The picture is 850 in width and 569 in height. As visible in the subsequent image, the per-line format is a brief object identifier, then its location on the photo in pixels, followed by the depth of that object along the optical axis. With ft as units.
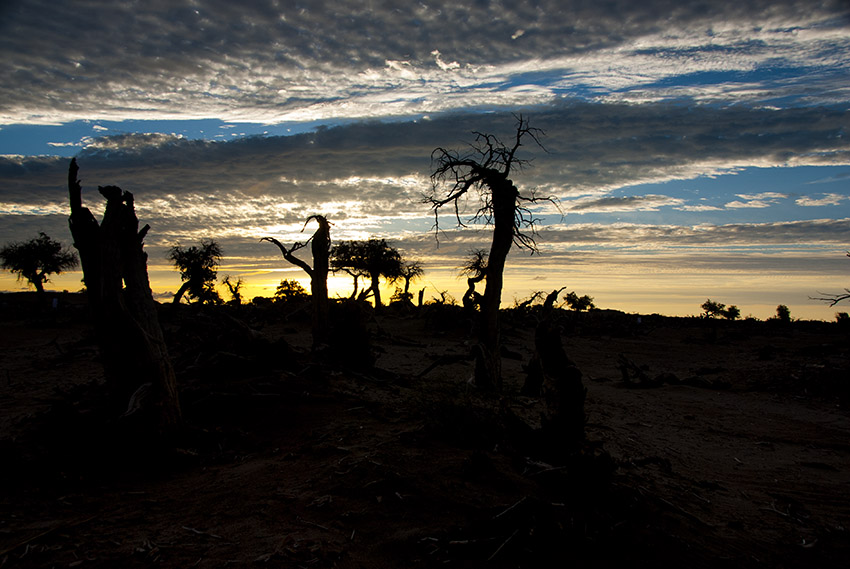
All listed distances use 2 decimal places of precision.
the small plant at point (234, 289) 56.56
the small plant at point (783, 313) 140.16
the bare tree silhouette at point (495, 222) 36.29
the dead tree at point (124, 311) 20.17
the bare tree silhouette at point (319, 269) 50.62
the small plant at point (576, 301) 164.04
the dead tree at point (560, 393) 19.57
